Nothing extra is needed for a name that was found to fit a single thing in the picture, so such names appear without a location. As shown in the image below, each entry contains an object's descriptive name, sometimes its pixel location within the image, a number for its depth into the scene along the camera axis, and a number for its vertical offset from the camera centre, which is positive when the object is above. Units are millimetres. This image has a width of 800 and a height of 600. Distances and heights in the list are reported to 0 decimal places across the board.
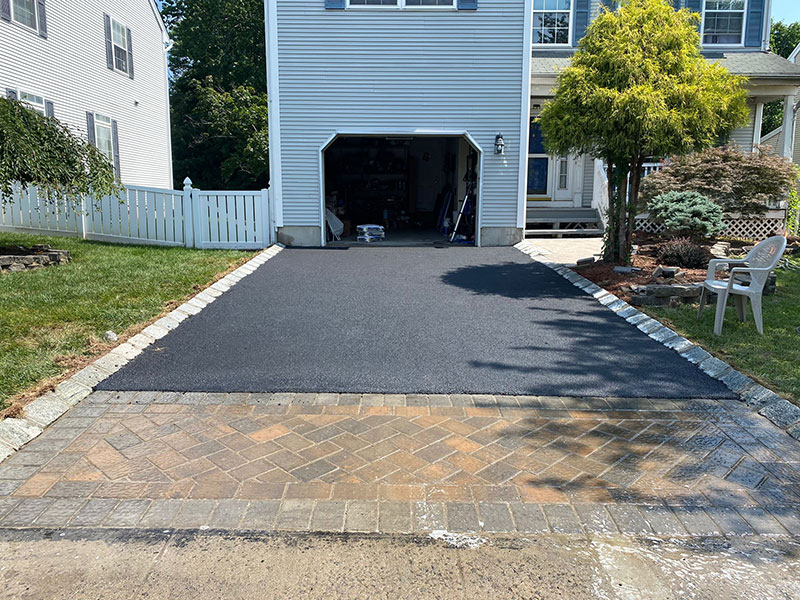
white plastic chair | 5684 -579
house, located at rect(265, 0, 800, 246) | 12414 +2720
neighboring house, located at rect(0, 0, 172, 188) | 12562 +3444
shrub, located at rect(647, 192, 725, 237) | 9602 +69
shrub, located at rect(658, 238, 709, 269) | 8875 -547
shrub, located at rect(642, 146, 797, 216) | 10328 +695
